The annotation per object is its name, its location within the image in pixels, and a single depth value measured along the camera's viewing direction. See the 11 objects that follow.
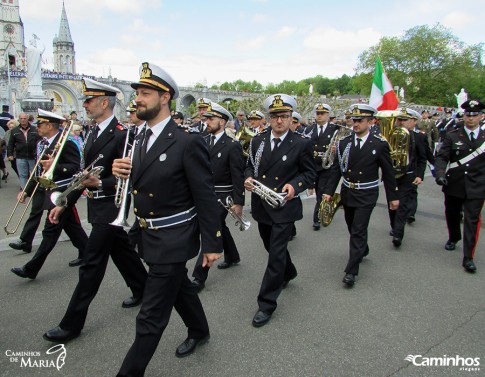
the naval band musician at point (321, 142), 7.66
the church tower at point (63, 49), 122.75
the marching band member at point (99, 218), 3.45
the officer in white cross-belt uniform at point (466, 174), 5.24
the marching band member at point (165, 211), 2.70
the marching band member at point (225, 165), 4.93
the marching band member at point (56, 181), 4.55
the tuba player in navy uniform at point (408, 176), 6.23
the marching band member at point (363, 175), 4.84
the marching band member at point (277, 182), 3.89
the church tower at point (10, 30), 96.69
